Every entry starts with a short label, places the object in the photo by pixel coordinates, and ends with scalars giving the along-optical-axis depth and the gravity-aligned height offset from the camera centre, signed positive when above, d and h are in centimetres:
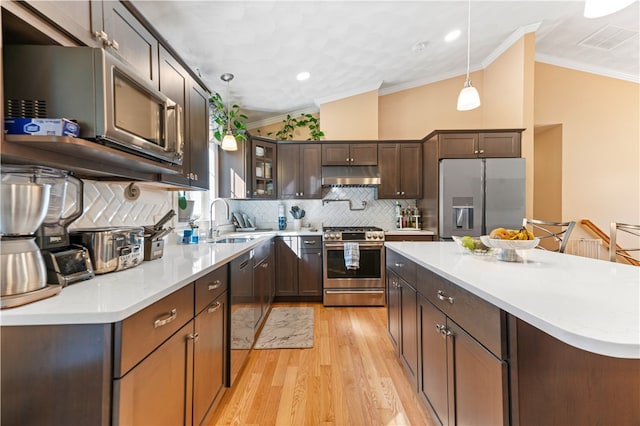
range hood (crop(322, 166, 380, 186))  360 +50
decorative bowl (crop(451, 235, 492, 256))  146 -25
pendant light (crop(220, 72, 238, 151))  271 +74
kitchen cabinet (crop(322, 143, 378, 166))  370 +82
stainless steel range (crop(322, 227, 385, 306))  327 -82
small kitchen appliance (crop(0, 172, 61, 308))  75 -10
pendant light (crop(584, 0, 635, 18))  111 +92
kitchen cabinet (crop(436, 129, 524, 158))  324 +85
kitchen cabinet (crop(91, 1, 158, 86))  107 +86
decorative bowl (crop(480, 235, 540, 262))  121 -19
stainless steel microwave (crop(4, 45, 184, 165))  88 +46
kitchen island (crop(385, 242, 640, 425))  62 -44
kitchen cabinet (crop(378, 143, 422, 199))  370 +61
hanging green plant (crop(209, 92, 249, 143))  305 +120
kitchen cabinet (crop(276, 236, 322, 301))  341 -79
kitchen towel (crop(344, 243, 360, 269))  317 -59
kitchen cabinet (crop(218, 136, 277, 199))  344 +58
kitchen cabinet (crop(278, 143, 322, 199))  375 +59
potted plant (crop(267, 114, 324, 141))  407 +142
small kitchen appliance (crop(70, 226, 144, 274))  111 -17
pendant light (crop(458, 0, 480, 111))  202 +90
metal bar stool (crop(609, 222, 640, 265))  158 -20
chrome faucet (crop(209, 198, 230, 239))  272 -24
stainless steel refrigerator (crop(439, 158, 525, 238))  312 +16
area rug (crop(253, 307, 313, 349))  231 -126
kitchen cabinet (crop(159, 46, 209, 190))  160 +72
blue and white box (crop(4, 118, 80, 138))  79 +28
